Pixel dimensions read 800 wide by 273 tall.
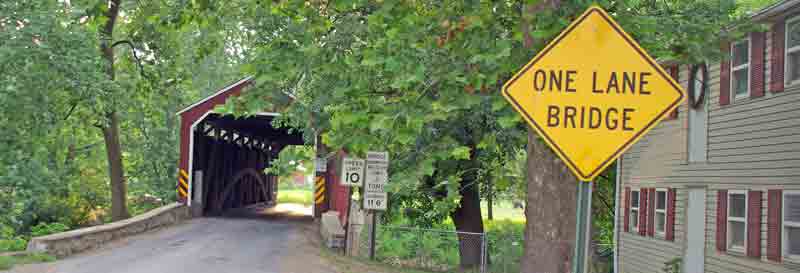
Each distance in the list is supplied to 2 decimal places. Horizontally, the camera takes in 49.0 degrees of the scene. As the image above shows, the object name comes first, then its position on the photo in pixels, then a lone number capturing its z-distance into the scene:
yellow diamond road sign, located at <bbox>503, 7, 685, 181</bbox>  5.65
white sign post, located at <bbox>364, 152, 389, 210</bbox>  18.27
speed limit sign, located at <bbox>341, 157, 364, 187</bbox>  18.64
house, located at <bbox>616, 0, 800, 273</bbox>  14.16
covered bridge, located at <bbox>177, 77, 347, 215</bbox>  27.38
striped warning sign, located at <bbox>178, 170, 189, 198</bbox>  27.30
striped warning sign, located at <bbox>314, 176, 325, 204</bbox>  27.48
